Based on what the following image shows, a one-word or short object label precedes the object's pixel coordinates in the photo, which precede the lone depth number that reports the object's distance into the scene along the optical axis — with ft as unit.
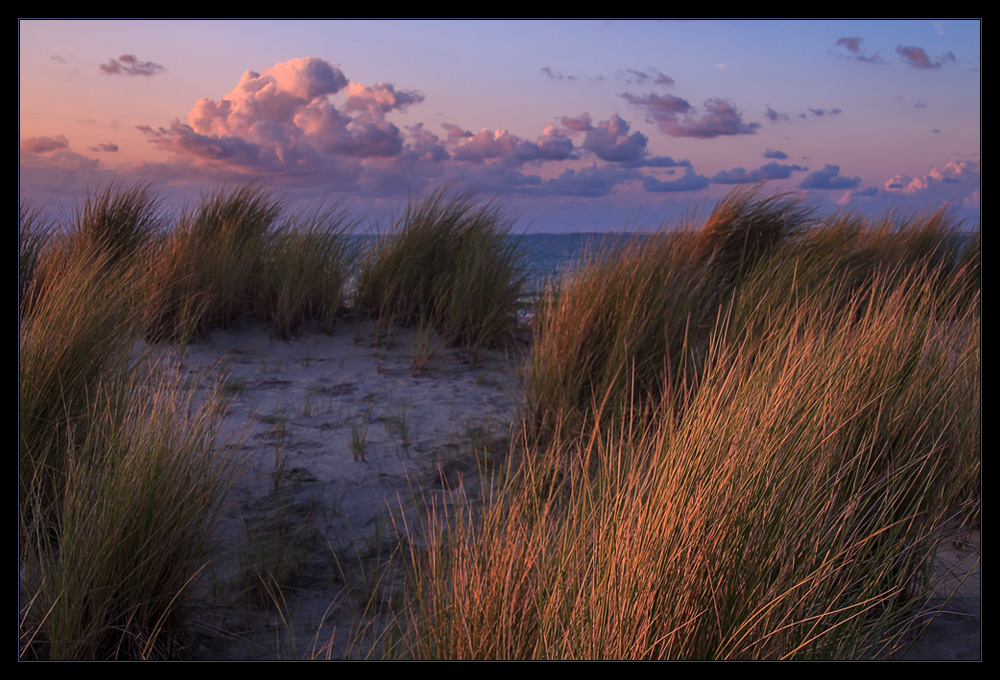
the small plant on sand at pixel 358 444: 8.86
